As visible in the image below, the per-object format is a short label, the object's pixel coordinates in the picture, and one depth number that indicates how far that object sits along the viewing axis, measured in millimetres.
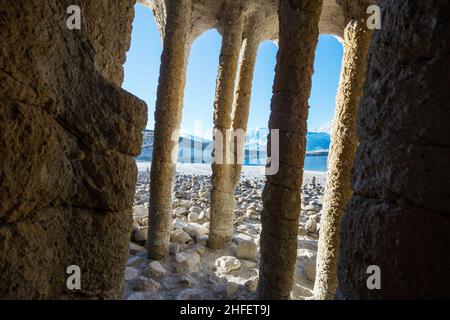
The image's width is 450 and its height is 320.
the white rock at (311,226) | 8242
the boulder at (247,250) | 6145
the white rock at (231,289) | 4622
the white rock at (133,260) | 5316
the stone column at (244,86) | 7211
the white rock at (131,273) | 4668
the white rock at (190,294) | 4152
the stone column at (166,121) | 5785
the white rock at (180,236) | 6641
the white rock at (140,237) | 6364
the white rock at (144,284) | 4367
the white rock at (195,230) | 7199
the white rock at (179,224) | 7554
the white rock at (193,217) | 8703
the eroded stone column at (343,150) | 4543
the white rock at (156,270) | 4938
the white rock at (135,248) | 5932
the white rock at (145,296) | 4067
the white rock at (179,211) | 9233
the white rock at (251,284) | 4723
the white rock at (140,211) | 8008
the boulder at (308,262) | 5531
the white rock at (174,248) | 5980
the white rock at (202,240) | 6855
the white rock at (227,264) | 5477
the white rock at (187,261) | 5322
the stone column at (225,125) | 6645
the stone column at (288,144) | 3881
